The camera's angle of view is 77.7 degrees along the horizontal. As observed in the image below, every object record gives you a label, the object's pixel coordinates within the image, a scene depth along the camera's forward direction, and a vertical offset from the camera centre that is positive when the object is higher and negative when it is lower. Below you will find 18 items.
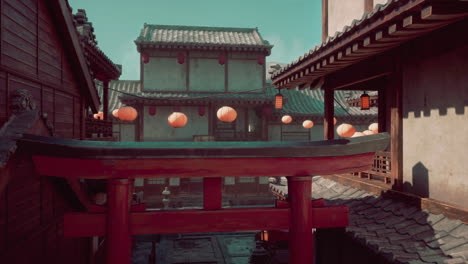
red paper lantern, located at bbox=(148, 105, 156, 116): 20.31 +1.50
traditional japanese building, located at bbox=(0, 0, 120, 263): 4.45 +0.43
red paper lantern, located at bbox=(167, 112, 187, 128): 13.13 +0.57
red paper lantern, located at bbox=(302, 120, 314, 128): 19.17 +0.51
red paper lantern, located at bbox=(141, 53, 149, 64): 20.95 +5.32
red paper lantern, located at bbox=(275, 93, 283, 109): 11.36 +1.24
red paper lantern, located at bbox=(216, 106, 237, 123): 13.77 +0.86
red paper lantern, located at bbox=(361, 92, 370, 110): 10.47 +1.10
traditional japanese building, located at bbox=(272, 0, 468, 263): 4.36 +0.00
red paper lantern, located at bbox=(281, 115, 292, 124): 19.64 +0.89
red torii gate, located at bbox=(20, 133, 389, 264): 3.60 -0.52
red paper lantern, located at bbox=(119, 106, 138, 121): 12.84 +0.82
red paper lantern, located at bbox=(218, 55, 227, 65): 21.48 +5.36
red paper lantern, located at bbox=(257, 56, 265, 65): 22.22 +5.49
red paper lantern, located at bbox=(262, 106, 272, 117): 21.28 +1.58
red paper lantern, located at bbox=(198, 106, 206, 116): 20.56 +1.46
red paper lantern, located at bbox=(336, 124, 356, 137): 13.27 +0.03
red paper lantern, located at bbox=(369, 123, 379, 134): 14.64 +0.19
